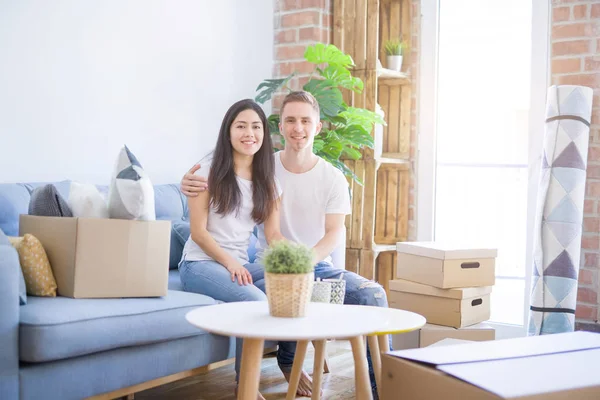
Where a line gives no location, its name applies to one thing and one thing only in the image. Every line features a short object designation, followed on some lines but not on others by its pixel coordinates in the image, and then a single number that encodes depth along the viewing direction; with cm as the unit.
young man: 280
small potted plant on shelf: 423
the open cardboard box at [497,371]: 127
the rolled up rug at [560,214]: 345
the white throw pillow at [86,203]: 226
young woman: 260
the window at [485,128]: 397
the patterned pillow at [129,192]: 222
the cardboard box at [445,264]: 323
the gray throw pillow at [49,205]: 228
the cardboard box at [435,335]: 312
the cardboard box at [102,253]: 216
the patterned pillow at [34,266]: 214
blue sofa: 188
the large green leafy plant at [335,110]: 369
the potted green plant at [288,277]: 178
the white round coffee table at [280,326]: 163
